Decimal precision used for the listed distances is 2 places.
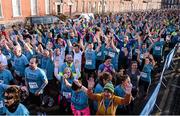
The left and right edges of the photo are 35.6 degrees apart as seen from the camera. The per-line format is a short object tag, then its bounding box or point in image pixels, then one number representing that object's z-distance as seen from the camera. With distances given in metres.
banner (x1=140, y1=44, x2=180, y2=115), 5.32
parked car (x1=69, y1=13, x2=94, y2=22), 29.53
